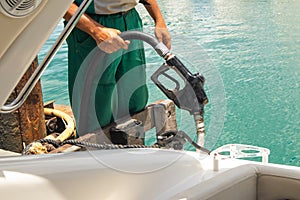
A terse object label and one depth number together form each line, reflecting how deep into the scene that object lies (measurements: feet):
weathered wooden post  11.58
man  9.63
